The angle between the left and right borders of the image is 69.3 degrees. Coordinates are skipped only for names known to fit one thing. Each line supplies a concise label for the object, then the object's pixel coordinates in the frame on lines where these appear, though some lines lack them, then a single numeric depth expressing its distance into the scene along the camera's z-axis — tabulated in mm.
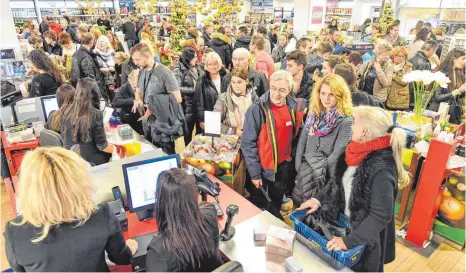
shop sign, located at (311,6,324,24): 9797
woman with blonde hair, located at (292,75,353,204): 2648
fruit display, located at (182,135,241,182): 3057
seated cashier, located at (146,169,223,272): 1562
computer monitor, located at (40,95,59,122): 4098
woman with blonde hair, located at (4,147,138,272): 1526
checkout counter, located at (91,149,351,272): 1998
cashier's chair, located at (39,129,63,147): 3160
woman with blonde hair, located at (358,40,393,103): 4395
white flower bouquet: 3553
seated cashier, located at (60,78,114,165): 3038
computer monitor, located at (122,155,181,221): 2289
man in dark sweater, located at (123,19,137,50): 10041
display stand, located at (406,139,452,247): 3082
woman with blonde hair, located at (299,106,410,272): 1902
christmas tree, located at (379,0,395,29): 8727
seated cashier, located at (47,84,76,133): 3141
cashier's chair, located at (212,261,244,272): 1282
